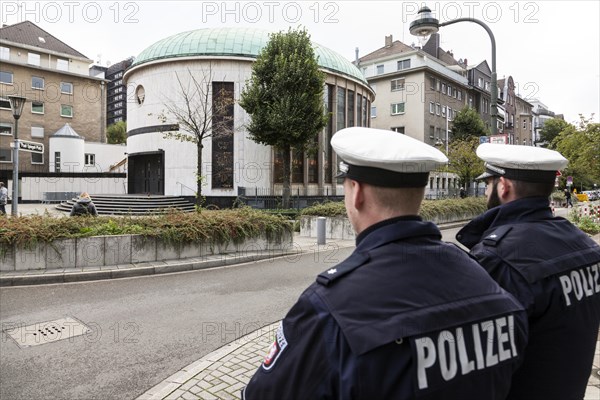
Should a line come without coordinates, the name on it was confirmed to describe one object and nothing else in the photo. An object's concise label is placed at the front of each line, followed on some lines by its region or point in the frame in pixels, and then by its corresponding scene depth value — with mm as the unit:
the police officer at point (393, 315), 1231
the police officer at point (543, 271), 1891
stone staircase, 24531
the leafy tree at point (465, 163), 28875
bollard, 14940
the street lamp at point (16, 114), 13273
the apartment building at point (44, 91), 42000
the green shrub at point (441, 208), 17641
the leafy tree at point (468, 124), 47719
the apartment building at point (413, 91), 48906
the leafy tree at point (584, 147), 16281
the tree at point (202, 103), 27222
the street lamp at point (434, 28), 9852
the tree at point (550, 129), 72075
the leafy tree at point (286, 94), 24219
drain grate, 5391
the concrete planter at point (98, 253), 8922
